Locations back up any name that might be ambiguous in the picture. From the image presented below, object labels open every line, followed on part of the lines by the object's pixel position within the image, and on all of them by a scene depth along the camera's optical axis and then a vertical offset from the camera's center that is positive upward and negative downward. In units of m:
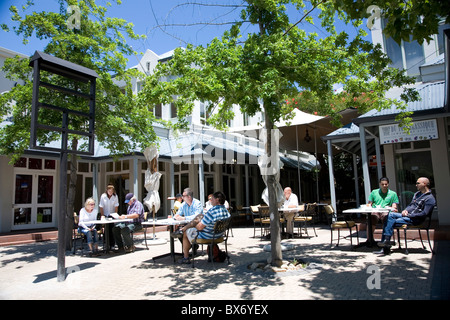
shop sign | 8.47 +1.57
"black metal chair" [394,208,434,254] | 6.26 -0.67
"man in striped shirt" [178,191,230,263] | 5.95 -0.36
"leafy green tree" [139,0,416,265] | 5.14 +2.16
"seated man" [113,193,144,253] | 7.87 -0.58
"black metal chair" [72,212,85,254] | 8.39 -0.53
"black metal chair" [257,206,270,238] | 9.50 -0.50
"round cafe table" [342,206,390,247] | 6.40 -0.71
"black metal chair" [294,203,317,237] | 9.30 -0.49
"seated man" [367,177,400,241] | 7.01 -0.12
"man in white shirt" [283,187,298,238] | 9.23 -0.31
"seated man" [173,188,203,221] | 6.92 -0.16
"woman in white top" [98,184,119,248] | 8.50 -0.01
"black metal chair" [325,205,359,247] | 7.20 -0.68
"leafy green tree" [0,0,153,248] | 7.64 +3.09
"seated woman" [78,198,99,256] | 7.65 -0.50
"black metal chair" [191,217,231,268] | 5.94 -0.68
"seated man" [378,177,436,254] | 6.17 -0.44
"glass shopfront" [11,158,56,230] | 12.35 +0.46
